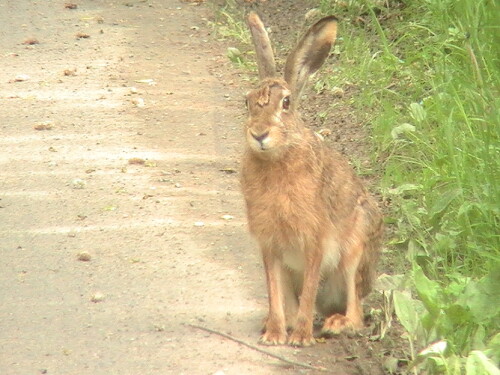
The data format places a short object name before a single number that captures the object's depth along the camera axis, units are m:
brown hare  8.37
